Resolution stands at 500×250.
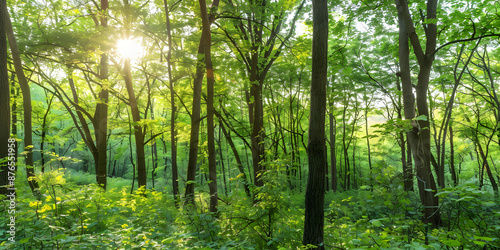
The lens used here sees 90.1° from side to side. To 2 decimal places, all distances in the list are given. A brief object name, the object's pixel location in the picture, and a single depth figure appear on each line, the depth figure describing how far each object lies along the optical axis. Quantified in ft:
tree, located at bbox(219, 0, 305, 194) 27.48
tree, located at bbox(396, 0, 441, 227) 15.25
